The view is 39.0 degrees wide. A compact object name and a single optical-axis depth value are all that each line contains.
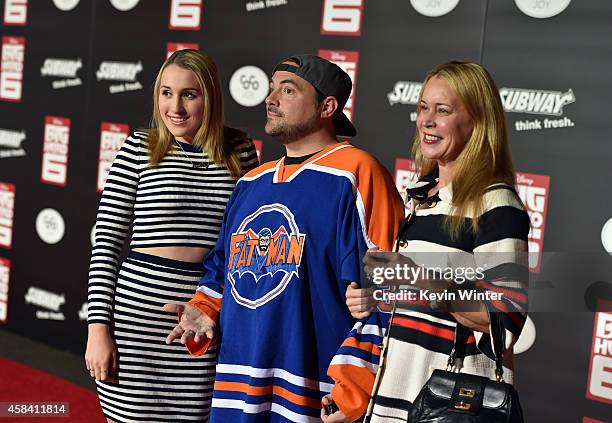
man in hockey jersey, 2.00
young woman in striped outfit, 2.38
